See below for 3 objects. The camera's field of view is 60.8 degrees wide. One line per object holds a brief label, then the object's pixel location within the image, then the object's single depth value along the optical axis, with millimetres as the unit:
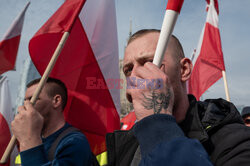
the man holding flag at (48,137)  1656
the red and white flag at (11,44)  3027
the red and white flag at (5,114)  3406
